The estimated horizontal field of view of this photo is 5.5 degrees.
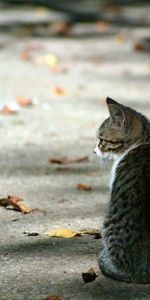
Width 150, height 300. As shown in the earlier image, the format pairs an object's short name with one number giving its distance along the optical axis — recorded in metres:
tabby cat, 8.68
